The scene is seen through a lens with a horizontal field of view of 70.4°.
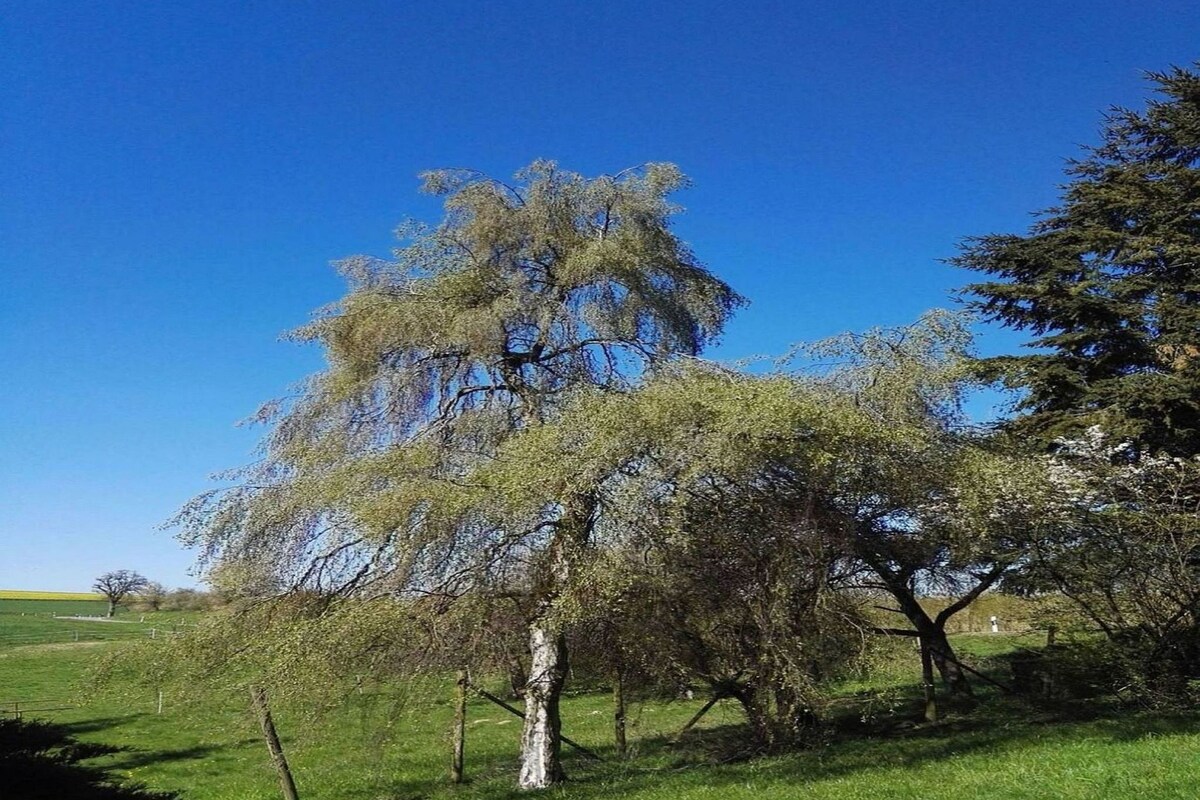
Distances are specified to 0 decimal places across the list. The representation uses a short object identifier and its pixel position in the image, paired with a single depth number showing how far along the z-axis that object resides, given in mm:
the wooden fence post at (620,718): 14466
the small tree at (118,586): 82062
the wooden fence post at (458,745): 12192
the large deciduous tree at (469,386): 10289
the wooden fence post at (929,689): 14827
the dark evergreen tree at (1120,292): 15320
